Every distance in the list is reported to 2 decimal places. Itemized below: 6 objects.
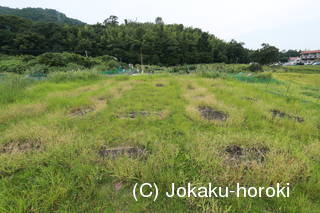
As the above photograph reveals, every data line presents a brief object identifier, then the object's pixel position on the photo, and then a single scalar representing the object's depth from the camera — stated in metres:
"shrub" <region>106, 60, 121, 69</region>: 23.97
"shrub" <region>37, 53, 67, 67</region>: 18.36
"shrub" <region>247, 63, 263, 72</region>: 26.22
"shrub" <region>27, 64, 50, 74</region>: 14.67
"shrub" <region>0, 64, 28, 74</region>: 15.55
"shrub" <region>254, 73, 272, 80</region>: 13.64
